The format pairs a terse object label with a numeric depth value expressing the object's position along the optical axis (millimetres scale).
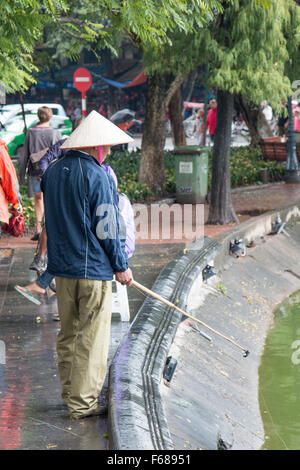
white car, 31141
